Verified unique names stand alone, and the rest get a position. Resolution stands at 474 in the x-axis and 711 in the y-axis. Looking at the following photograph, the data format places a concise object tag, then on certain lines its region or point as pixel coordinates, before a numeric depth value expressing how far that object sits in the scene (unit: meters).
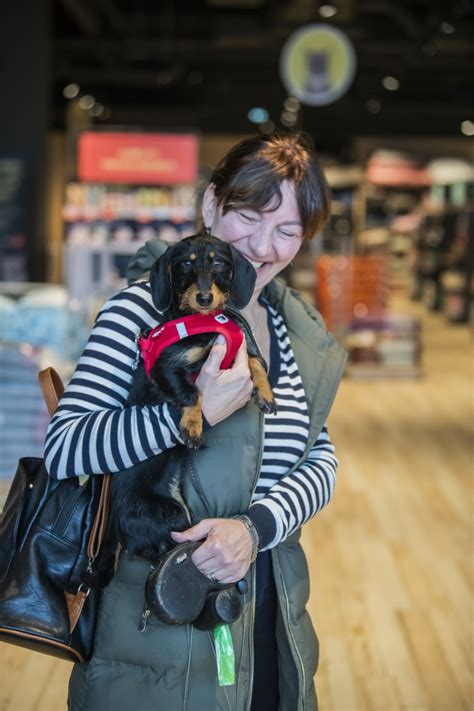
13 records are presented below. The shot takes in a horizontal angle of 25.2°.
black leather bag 1.55
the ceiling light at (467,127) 24.34
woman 1.57
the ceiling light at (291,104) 22.94
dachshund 1.61
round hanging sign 11.09
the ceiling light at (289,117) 24.12
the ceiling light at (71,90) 21.85
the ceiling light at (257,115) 23.32
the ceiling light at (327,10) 10.42
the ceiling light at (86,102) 22.89
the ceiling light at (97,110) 24.00
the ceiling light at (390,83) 22.11
